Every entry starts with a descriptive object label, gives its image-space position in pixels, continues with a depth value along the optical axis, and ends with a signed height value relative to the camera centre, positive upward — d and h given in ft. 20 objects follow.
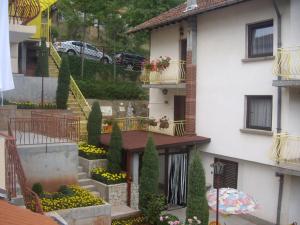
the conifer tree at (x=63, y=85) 71.36 +2.17
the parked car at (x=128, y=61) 109.81 +10.15
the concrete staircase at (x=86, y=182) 52.46 -10.94
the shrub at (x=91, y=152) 56.80 -7.50
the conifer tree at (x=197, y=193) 43.70 -9.98
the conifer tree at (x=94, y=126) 60.29 -4.11
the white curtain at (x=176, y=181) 60.59 -12.04
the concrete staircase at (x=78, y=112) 66.65 -2.51
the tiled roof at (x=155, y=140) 55.24 -5.97
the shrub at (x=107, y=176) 52.75 -10.14
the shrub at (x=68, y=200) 42.68 -10.97
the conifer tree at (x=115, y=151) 54.60 -6.96
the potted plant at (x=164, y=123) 65.10 -3.94
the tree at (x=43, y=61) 77.00 +6.93
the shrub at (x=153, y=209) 49.11 -13.06
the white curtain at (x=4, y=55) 28.14 +2.84
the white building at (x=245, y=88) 48.52 +1.53
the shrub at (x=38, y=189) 45.01 -9.95
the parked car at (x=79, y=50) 108.27 +12.77
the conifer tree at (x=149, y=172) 50.96 -9.06
